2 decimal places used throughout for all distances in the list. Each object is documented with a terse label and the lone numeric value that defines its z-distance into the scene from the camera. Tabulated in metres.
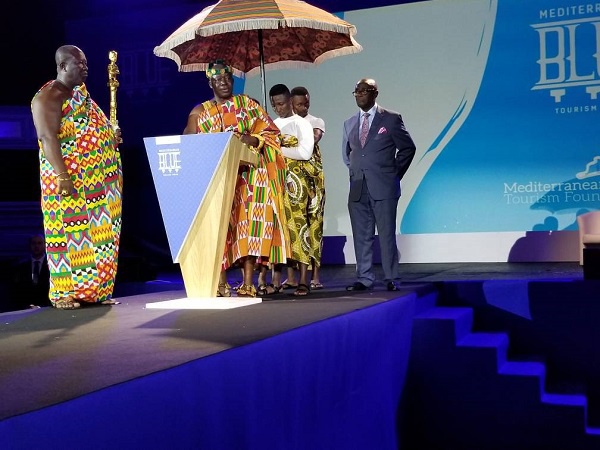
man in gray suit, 5.48
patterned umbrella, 4.85
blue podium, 4.30
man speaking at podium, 4.79
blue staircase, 4.80
